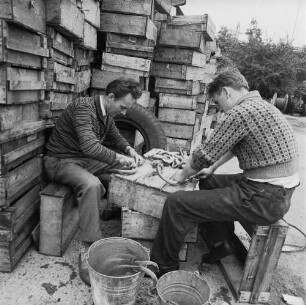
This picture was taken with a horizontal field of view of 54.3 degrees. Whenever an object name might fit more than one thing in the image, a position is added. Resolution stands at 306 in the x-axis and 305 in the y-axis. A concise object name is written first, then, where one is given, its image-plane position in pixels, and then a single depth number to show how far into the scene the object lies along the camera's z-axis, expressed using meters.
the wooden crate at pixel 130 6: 4.44
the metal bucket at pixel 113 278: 2.14
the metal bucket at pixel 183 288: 2.41
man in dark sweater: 2.98
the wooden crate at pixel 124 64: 4.68
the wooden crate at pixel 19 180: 2.55
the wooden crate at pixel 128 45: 4.66
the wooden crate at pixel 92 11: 3.77
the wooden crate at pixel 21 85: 2.39
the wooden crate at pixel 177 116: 5.91
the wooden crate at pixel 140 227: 2.96
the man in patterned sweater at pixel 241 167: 2.44
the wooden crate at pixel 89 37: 3.84
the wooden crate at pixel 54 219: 2.96
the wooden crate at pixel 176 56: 5.44
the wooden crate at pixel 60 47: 3.11
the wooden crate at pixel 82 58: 3.99
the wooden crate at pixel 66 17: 2.93
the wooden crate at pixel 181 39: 5.28
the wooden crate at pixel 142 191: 2.89
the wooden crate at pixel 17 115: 2.45
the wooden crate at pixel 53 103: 3.21
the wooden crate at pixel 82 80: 4.10
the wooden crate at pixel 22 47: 2.30
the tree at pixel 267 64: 18.20
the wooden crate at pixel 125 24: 4.51
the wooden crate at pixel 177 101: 5.81
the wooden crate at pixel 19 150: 2.54
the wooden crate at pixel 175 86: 5.71
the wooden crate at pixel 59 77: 3.20
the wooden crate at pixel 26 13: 2.25
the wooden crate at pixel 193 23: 5.32
